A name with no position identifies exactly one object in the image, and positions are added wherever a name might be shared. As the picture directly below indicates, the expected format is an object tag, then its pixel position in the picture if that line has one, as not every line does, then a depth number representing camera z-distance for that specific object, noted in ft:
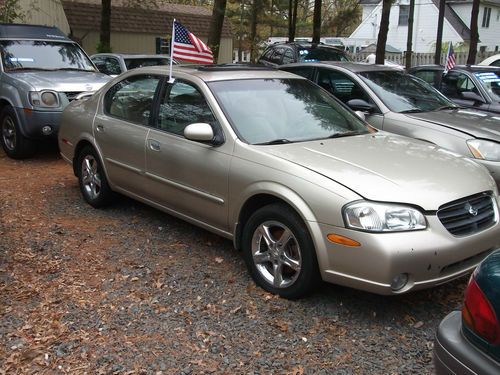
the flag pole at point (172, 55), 16.44
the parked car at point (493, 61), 36.82
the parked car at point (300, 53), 41.68
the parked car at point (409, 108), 19.16
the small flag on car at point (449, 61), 28.96
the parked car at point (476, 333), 6.89
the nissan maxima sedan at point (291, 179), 11.16
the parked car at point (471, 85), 26.30
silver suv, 25.54
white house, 124.98
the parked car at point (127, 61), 38.58
